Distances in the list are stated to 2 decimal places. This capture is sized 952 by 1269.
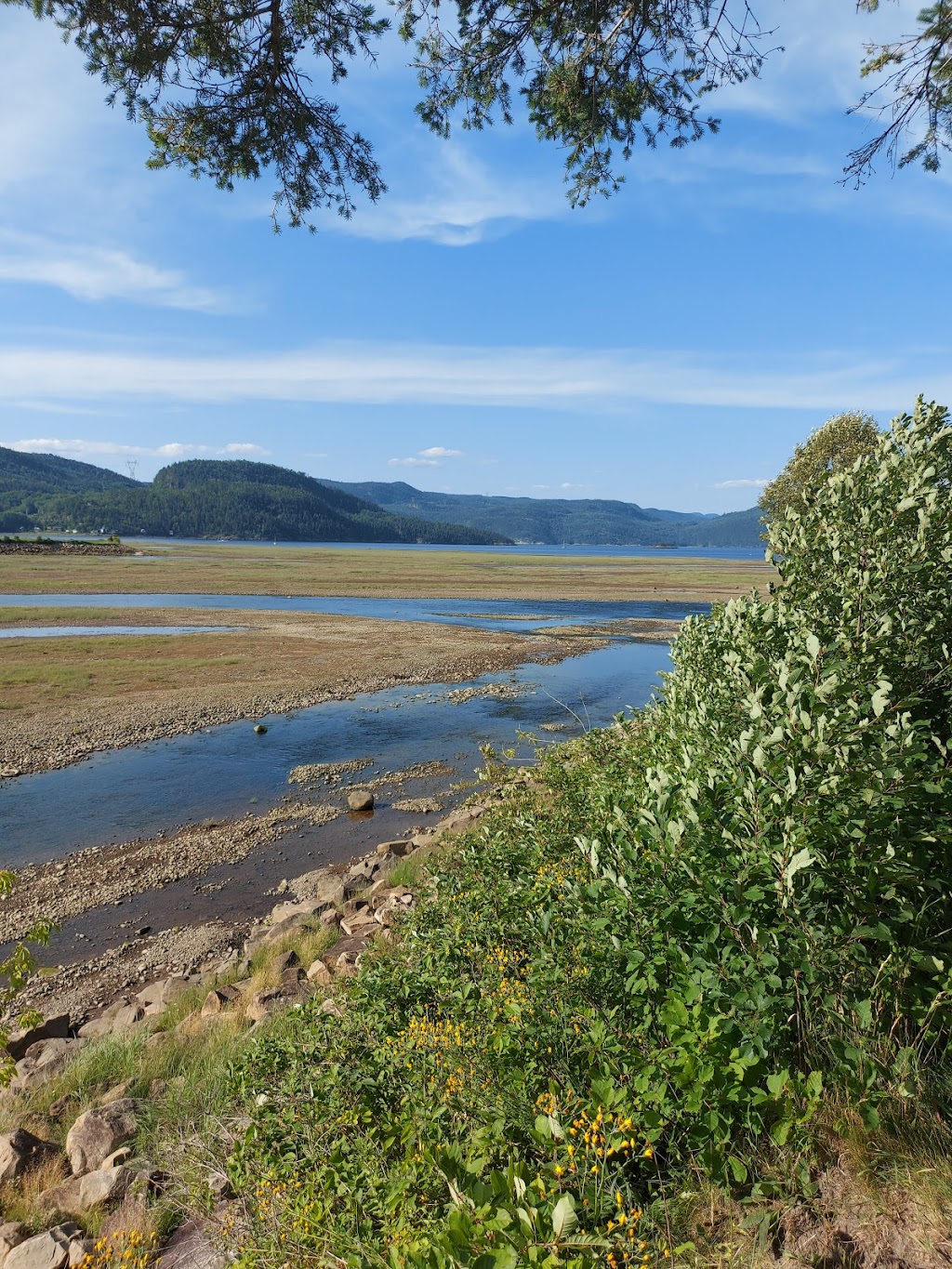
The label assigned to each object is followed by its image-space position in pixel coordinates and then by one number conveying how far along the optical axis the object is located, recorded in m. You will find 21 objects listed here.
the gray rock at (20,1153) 5.85
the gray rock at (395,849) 14.70
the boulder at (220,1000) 8.93
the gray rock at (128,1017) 9.35
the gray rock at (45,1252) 4.74
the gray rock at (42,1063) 7.88
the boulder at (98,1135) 5.96
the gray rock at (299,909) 12.08
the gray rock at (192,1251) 4.35
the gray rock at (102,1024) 9.48
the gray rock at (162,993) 9.83
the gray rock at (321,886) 12.72
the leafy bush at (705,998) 3.62
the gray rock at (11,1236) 5.07
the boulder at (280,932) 11.02
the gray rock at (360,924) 10.41
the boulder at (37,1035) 9.07
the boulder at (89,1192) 5.37
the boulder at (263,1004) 8.07
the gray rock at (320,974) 8.73
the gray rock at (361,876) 12.98
